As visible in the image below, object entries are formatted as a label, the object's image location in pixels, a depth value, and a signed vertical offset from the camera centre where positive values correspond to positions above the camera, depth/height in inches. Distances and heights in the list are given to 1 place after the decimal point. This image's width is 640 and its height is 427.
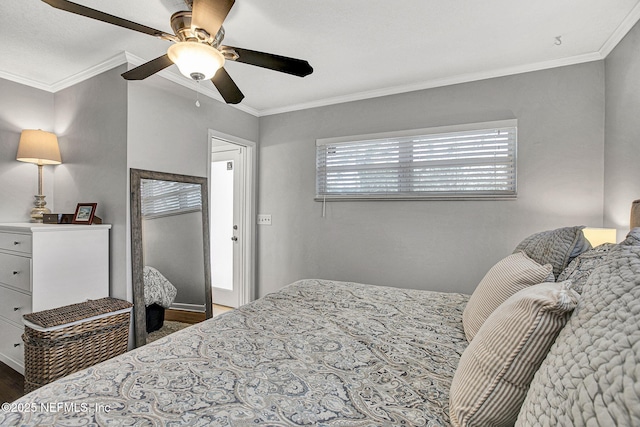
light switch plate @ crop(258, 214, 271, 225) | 148.4 -4.4
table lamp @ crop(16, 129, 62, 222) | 106.7 +20.1
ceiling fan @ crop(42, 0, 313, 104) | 54.4 +33.7
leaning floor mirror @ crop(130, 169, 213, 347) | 100.8 -14.5
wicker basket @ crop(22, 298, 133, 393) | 78.2 -34.4
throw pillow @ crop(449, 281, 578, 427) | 29.0 -14.7
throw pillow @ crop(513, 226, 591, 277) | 53.0 -6.7
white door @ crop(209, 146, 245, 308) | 151.8 -7.3
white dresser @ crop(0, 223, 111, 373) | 87.9 -18.3
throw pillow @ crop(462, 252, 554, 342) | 47.8 -12.3
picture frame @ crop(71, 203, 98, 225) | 99.7 -1.0
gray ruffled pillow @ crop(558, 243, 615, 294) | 40.9 -8.0
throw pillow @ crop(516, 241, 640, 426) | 17.4 -9.9
